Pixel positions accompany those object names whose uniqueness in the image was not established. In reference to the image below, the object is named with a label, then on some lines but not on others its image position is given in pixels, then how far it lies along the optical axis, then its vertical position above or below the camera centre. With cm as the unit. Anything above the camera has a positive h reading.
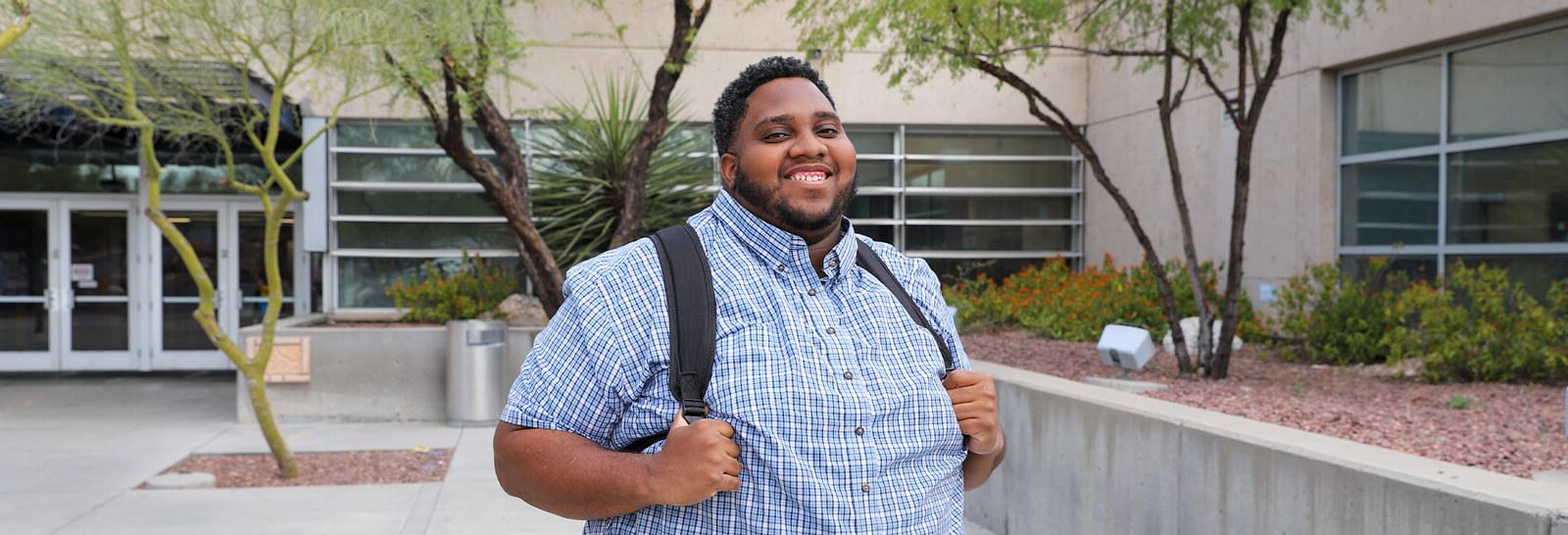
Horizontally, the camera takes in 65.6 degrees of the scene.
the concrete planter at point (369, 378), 986 -106
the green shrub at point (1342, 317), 822 -46
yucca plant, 1048 +62
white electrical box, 680 -55
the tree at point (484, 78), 718 +105
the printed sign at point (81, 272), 1361 -27
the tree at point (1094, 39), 706 +131
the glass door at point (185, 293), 1369 -51
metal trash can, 959 -99
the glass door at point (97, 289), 1357 -46
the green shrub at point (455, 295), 1096 -43
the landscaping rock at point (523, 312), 1073 -55
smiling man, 160 -19
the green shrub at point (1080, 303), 1039 -47
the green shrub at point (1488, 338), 678 -50
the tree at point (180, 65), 727 +131
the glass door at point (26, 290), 1350 -47
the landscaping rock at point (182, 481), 713 -137
